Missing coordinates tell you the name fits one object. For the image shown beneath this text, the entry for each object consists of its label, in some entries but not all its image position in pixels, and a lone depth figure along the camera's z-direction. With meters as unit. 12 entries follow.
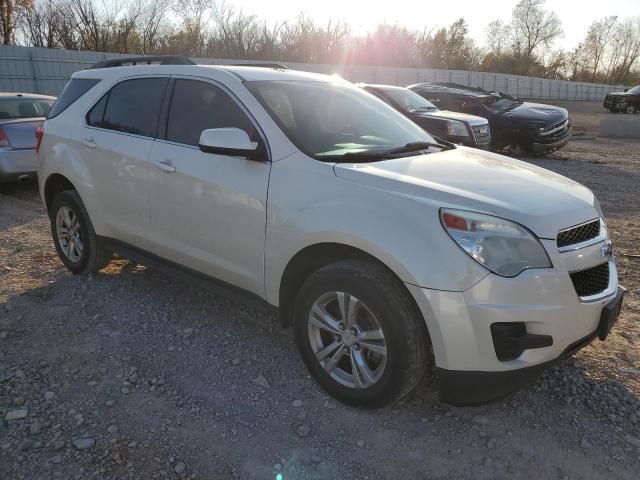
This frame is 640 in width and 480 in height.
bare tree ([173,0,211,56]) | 37.06
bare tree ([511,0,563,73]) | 70.81
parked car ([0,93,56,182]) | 7.54
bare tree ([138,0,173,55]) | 36.25
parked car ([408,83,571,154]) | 11.62
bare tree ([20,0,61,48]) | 32.97
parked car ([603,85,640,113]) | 28.41
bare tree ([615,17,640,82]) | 78.06
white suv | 2.40
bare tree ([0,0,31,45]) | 31.97
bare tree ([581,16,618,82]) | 73.62
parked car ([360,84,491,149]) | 9.80
